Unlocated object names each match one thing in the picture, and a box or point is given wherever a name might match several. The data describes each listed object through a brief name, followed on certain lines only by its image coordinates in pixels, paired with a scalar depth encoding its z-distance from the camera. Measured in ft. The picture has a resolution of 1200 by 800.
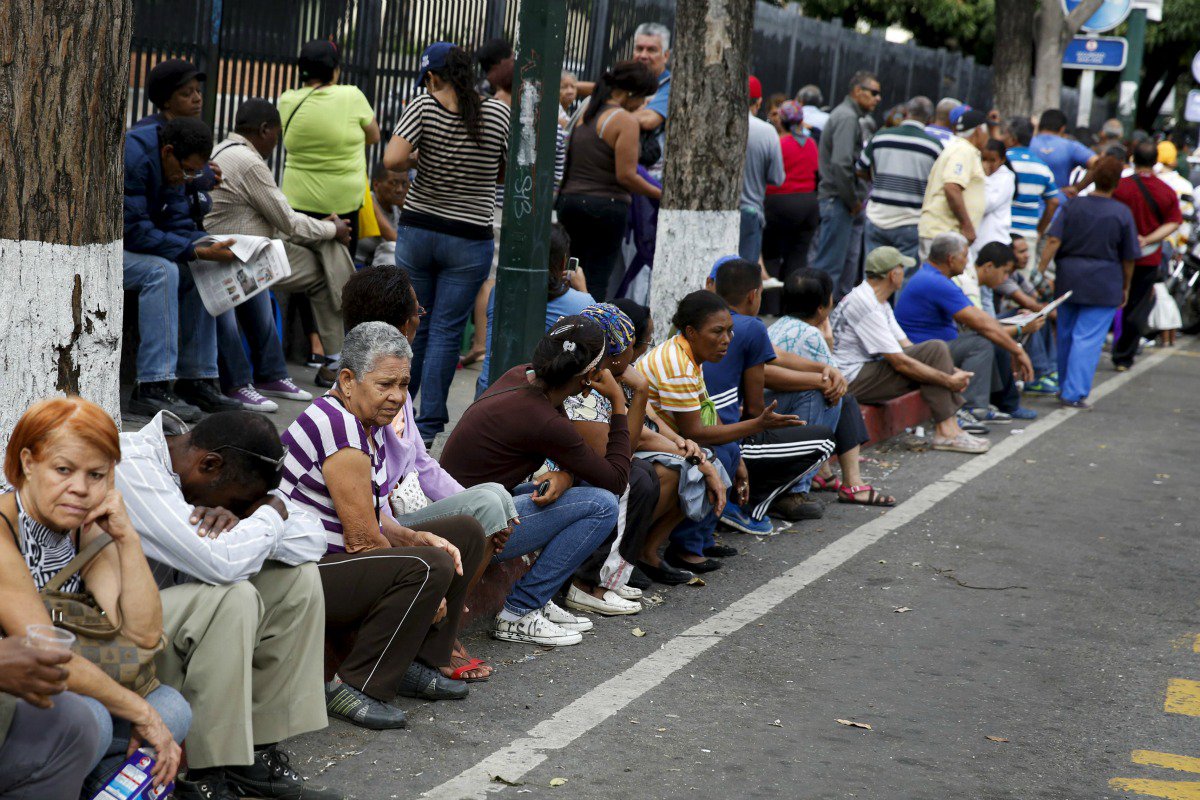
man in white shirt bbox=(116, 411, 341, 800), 12.31
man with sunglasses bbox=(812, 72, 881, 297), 42.16
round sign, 65.45
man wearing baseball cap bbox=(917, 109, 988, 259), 39.04
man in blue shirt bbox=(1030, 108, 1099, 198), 52.49
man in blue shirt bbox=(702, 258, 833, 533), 23.53
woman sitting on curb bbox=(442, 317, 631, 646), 17.66
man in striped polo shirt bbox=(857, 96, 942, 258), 41.09
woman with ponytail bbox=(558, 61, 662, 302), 30.58
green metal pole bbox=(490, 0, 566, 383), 22.17
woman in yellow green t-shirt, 28.63
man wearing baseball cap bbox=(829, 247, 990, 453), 29.43
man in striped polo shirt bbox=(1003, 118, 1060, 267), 44.42
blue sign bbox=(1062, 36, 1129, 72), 67.82
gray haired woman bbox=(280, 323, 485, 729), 14.70
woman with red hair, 10.98
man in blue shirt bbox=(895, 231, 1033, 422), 32.75
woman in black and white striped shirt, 24.48
